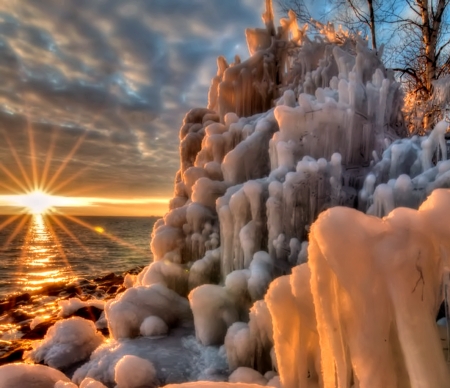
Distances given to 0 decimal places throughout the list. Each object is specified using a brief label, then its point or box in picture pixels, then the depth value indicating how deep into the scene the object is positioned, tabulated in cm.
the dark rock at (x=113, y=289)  1437
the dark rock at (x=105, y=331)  739
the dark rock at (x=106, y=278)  1860
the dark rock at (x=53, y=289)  1539
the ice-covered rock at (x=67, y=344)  566
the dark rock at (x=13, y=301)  1333
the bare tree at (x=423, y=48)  1216
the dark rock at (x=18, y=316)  1109
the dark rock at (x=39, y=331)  847
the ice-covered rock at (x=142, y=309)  550
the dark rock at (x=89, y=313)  883
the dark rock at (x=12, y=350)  677
